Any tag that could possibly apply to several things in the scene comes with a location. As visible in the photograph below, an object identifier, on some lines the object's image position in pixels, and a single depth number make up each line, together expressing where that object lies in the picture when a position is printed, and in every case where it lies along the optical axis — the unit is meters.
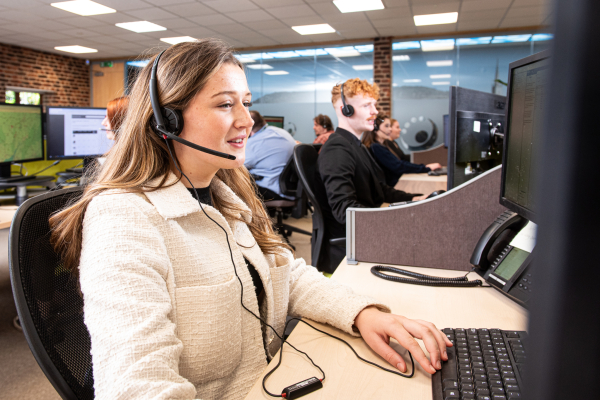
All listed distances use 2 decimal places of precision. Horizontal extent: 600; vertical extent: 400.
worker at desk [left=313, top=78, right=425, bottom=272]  2.10
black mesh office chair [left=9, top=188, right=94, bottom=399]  0.68
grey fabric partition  1.23
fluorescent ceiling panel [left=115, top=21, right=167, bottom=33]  6.63
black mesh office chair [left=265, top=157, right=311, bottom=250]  3.77
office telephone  1.02
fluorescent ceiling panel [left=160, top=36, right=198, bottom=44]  7.40
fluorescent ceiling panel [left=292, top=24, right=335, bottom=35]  6.75
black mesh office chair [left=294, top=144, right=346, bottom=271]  2.21
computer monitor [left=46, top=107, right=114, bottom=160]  2.81
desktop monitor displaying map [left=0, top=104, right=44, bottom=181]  2.45
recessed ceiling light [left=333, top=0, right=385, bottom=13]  5.53
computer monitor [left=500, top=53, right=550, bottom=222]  0.98
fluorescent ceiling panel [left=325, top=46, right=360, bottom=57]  7.82
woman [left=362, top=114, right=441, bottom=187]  3.65
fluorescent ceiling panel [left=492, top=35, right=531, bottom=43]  6.82
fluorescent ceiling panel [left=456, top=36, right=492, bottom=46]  7.01
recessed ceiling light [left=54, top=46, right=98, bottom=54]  8.39
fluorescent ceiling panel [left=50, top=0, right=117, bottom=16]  5.70
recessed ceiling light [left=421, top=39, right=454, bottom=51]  7.24
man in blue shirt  3.97
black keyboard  0.63
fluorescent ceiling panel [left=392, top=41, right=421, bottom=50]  7.39
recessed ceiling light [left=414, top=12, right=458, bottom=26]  6.11
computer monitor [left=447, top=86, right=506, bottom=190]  1.64
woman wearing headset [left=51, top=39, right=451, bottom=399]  0.63
